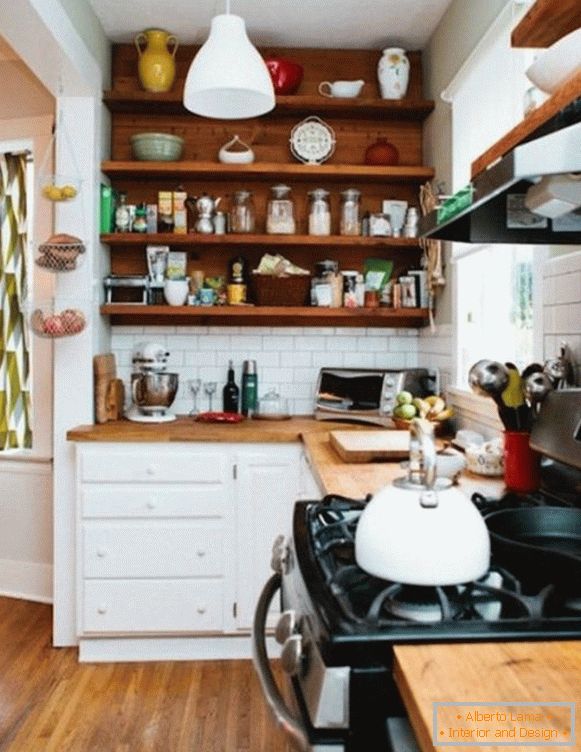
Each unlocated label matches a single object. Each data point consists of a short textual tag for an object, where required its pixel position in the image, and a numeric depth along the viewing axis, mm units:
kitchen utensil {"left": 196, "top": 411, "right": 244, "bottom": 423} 3221
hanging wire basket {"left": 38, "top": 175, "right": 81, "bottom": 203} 2934
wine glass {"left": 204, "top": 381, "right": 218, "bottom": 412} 3621
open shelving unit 3465
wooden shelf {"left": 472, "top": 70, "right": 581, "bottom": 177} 1192
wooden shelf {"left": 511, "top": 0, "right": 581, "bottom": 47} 1572
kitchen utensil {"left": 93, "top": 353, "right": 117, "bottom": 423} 3209
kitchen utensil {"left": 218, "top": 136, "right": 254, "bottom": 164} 3377
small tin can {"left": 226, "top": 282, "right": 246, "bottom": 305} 3451
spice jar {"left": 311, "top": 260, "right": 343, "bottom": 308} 3461
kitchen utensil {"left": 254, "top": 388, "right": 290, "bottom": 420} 3412
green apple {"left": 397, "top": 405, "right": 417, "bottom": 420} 2883
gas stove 861
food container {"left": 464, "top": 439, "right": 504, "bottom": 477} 2107
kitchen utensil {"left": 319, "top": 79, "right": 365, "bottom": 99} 3441
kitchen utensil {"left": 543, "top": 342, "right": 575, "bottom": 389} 1908
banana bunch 2895
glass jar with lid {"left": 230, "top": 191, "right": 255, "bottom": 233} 3469
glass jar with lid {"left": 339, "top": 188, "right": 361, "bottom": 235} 3484
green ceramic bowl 3340
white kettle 979
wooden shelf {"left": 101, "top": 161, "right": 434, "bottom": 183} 3334
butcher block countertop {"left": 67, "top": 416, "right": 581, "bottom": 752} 745
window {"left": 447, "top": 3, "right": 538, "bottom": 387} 2479
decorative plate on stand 3520
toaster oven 3201
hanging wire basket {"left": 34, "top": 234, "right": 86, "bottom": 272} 2988
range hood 1081
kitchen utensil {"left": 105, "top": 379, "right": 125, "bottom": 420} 3279
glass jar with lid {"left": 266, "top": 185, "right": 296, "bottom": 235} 3465
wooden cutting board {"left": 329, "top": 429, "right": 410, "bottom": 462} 2312
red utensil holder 1870
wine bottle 3555
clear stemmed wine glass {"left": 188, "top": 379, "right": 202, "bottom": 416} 3604
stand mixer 3283
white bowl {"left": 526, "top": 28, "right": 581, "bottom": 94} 1360
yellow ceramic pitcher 3320
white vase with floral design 3428
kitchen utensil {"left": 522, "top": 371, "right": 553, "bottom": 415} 1817
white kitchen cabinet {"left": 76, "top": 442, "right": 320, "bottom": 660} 2971
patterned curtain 3785
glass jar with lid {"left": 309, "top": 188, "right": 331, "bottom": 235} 3465
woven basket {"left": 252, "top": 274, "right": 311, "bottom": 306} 3408
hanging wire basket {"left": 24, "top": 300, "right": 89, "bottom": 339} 3031
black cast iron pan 1354
